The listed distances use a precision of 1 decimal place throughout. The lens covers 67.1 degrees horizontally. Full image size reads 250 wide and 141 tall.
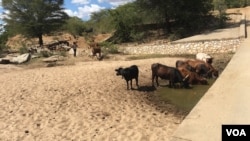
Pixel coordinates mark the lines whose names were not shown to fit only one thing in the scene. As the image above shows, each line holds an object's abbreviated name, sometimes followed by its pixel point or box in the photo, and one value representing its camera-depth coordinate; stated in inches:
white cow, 351.4
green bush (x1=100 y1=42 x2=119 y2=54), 490.9
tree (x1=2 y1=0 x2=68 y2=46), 688.3
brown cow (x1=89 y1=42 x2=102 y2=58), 452.2
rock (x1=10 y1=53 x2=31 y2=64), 462.3
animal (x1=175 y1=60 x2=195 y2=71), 320.6
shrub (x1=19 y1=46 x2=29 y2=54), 555.5
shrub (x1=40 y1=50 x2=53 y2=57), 496.2
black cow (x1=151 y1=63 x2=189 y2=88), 285.0
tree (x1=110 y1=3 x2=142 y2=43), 651.6
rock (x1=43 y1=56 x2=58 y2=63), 444.5
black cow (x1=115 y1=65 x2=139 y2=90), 278.8
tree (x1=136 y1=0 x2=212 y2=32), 594.3
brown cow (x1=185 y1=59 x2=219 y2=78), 317.7
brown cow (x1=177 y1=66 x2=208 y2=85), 294.6
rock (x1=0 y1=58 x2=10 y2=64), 461.7
